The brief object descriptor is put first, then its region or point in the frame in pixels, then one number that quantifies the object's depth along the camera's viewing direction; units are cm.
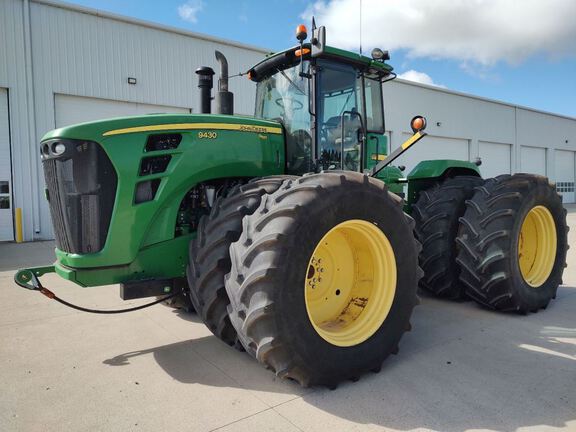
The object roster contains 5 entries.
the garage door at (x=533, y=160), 2559
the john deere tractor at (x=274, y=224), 273
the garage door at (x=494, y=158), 2308
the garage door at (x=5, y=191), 1070
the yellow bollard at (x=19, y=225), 1066
